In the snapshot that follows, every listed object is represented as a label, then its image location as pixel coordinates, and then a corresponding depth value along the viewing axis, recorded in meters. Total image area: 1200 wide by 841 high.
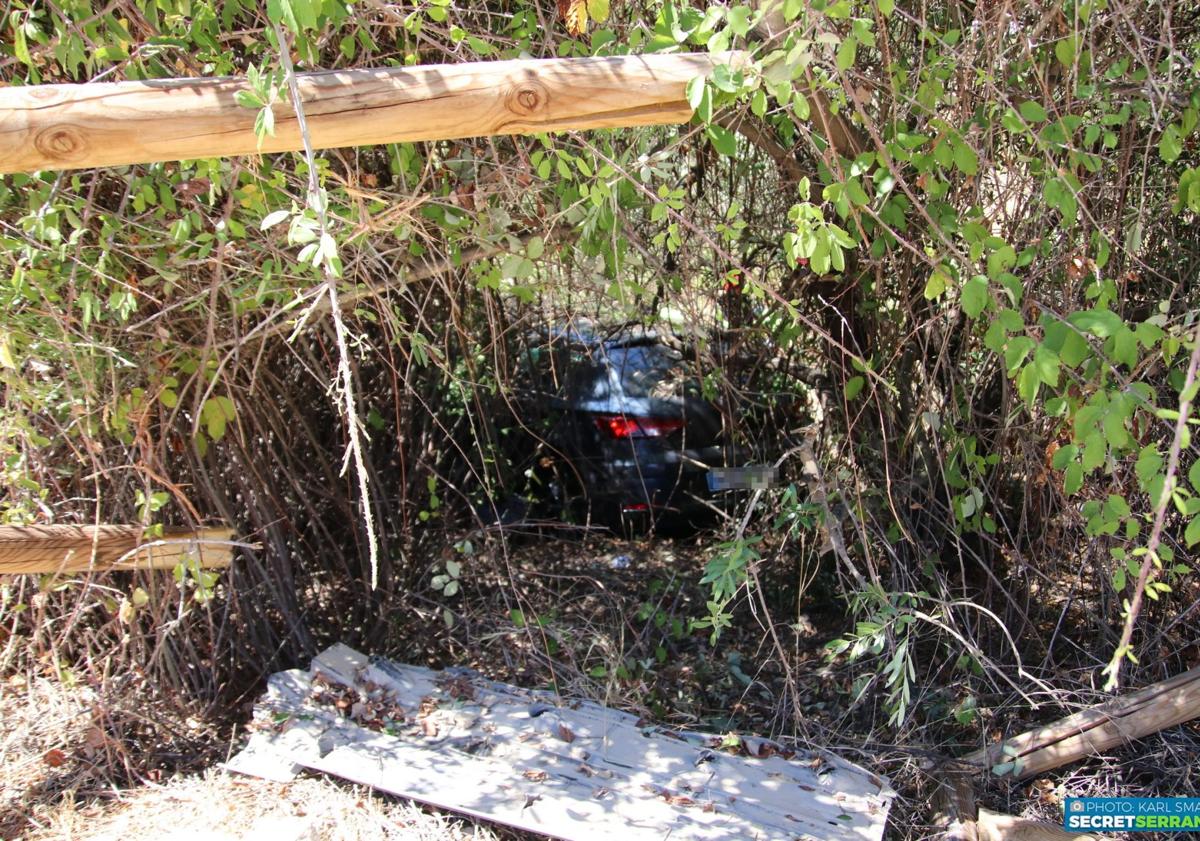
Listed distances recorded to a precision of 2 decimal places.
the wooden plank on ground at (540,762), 3.06
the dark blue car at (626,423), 5.00
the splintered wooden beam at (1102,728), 3.28
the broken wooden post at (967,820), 3.02
